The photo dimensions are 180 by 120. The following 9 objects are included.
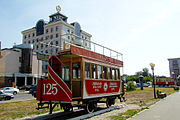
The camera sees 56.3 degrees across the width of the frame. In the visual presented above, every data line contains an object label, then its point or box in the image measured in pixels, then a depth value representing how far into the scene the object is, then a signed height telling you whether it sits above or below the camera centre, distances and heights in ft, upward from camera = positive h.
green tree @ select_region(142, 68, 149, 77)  415.44 +1.61
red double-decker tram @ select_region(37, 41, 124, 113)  26.30 -1.25
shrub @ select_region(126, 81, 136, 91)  112.43 -9.51
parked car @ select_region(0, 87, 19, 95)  95.55 -9.44
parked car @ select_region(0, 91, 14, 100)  65.83 -8.73
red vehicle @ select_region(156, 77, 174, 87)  188.93 -9.74
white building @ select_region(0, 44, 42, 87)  139.33 +6.56
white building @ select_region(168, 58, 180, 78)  279.08 +12.59
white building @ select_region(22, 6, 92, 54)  208.64 +58.07
